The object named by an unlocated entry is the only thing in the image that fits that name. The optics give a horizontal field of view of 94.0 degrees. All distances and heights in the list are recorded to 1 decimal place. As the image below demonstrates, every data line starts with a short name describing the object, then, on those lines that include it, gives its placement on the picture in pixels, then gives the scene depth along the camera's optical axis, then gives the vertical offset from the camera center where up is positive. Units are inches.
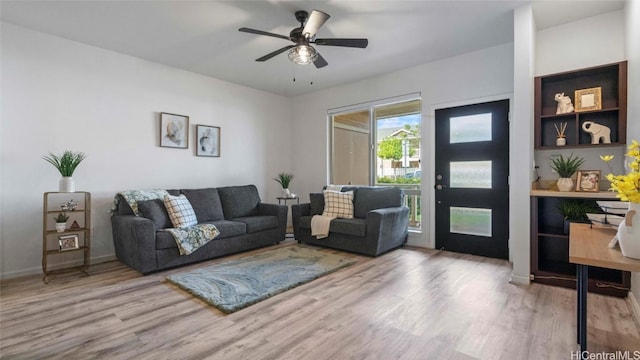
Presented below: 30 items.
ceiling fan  107.6 +53.1
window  180.4 +24.2
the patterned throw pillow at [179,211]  143.1 -14.8
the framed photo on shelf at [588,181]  107.7 +1.1
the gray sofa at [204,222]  125.9 -22.1
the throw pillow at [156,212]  139.3 -14.6
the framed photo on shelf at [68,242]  123.9 -26.0
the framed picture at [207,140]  185.5 +26.1
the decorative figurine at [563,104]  116.6 +31.3
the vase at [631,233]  50.1 -8.4
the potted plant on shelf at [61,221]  125.2 -17.3
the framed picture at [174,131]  169.5 +29.6
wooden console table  49.4 -12.7
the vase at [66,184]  124.9 -1.5
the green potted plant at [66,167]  125.1 +5.8
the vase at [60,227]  124.8 -19.5
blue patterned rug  100.9 -38.1
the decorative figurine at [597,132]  110.9 +19.8
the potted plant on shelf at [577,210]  109.7 -9.5
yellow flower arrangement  51.0 +0.1
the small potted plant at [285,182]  207.0 +0.0
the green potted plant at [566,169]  111.9 +5.8
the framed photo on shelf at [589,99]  111.7 +32.3
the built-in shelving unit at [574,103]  107.2 +30.3
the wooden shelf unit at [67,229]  121.1 -21.1
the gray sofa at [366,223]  149.6 -21.7
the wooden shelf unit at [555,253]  102.0 -27.5
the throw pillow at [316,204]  182.7 -13.3
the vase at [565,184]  111.4 +0.0
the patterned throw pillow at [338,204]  171.9 -12.7
